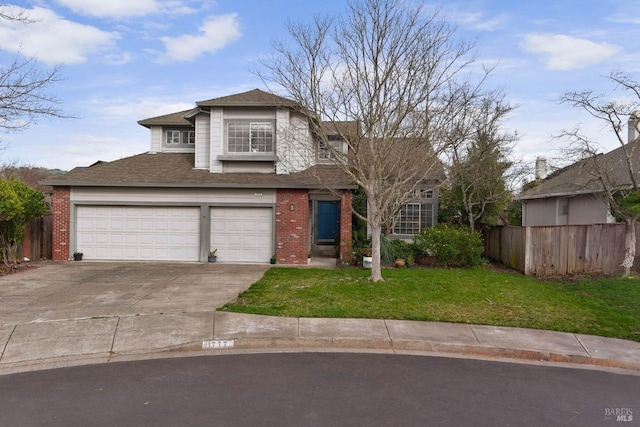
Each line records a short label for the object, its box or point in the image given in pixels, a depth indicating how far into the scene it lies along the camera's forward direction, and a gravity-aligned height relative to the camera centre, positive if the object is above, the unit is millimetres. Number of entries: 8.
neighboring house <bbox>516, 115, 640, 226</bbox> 15539 +859
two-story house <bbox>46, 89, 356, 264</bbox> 15602 +368
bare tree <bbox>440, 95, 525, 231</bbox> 16453 +1512
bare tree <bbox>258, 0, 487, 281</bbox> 11000 +2513
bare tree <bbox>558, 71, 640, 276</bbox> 11977 +745
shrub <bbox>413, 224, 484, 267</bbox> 14836 -1125
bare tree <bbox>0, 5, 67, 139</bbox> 9688 +2443
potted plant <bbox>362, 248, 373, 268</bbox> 14664 -1514
